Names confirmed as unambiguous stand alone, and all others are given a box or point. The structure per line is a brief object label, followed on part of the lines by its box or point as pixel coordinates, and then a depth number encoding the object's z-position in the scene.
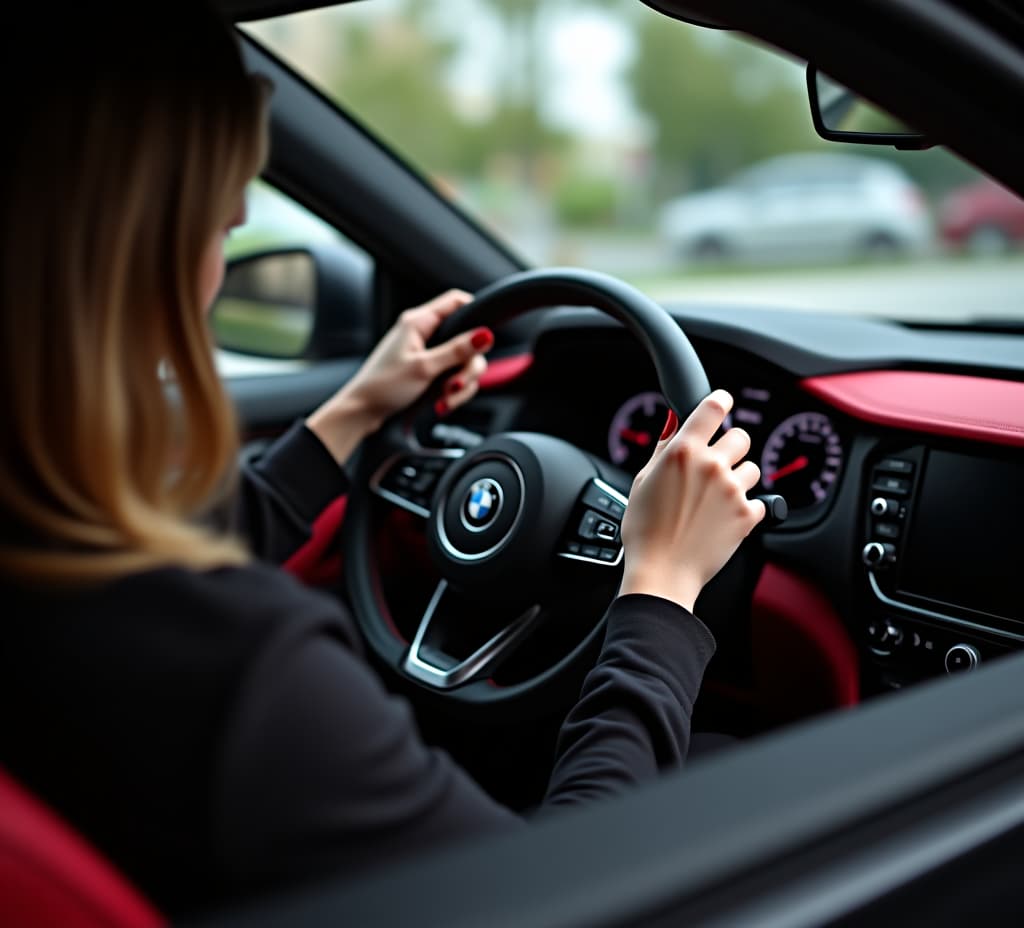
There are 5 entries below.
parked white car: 15.50
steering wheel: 1.66
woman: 0.79
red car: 12.38
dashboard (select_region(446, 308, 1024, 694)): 1.73
